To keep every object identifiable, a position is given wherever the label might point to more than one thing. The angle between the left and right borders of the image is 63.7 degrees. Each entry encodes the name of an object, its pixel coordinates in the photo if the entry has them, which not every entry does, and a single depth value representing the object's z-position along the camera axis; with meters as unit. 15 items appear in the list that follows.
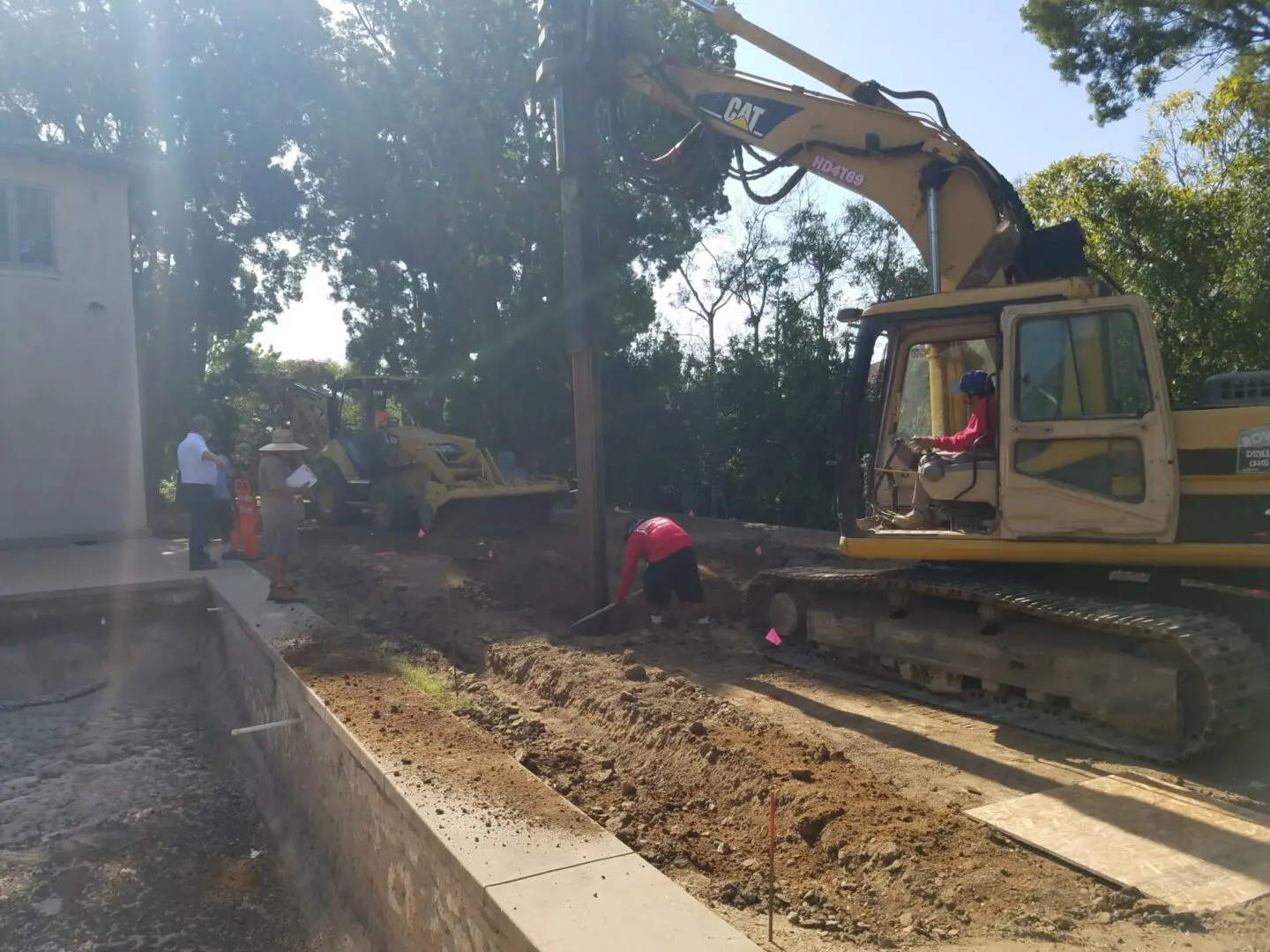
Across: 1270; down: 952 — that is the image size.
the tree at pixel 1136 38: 12.50
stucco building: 13.61
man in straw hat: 9.53
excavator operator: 6.31
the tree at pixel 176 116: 21.72
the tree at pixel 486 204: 20.47
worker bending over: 8.39
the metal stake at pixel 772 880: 3.34
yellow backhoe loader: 14.44
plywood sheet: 3.72
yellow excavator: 5.52
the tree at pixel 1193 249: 12.28
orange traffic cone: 12.36
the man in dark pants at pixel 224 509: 12.02
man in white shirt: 11.28
